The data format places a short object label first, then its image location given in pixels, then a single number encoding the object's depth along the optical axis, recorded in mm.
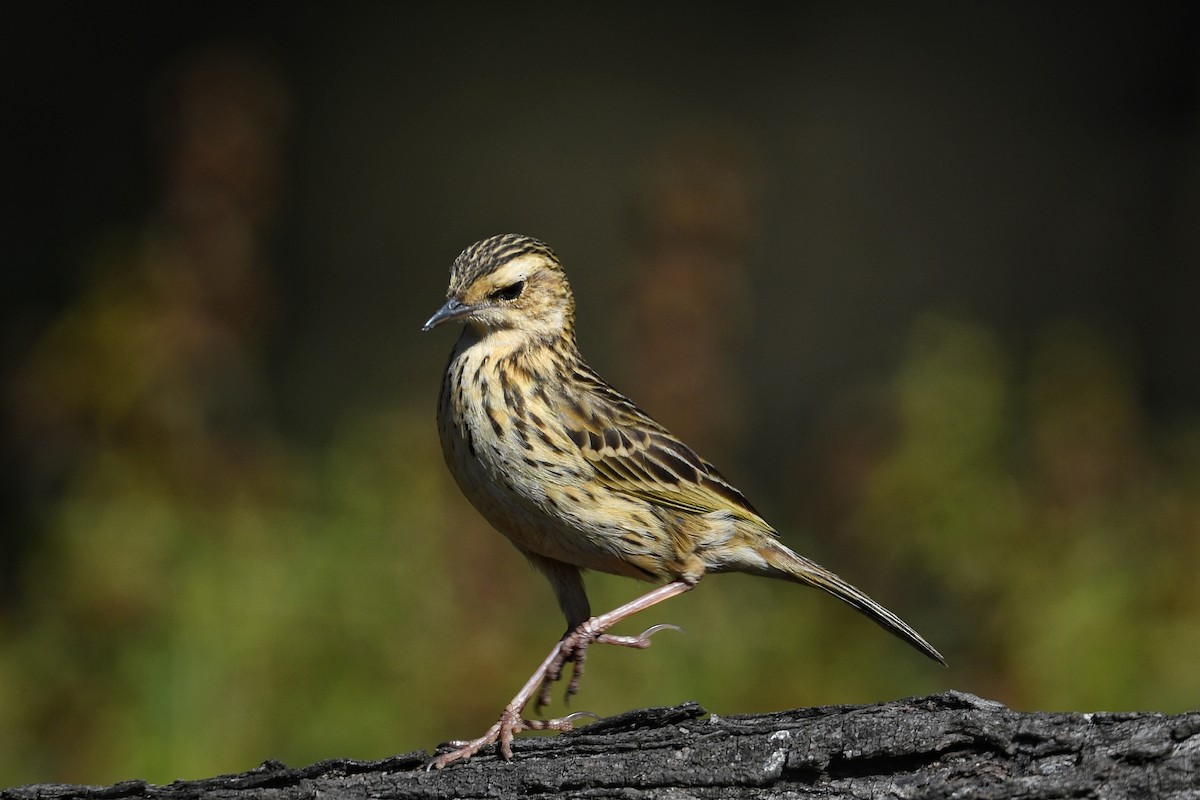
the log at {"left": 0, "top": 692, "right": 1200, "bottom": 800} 6961
